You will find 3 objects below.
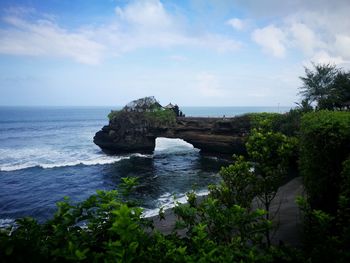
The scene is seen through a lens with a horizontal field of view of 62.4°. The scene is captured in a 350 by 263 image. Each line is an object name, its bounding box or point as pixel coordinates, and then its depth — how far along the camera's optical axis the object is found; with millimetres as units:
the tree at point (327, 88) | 30312
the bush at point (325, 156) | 9078
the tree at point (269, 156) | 8750
